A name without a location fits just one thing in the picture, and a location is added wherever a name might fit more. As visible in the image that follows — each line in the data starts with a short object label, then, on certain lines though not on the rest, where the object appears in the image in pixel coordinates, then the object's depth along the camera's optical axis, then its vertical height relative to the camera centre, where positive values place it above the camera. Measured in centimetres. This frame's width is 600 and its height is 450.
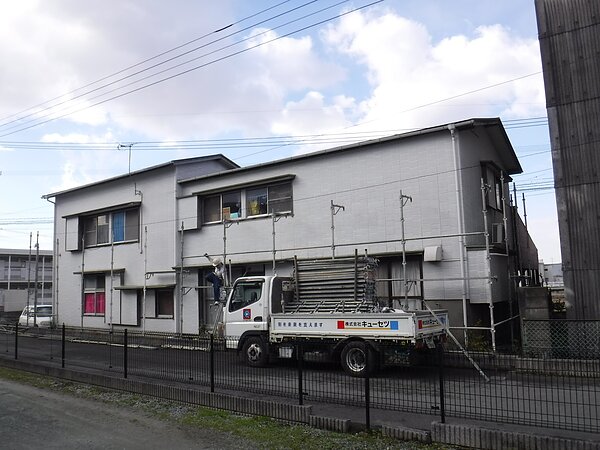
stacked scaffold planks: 1278 +5
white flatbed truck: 1094 -98
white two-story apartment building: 1451 +221
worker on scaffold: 1786 +52
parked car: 2594 -93
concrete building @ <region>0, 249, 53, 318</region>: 5594 +344
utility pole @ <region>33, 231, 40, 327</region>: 2522 -75
